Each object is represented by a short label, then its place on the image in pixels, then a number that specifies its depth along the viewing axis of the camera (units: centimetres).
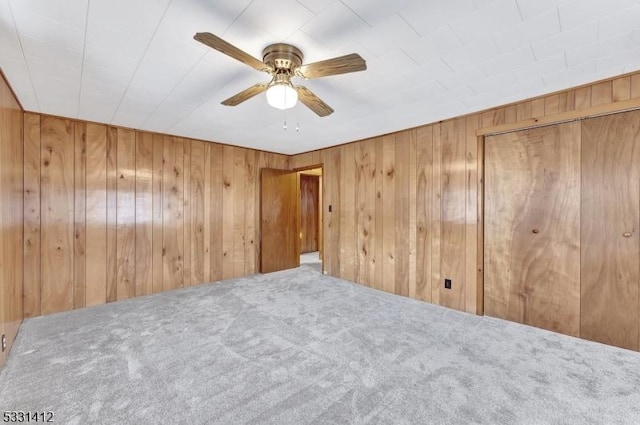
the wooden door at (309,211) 754
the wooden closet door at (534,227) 255
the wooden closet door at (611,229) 227
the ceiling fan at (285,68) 155
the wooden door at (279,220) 509
